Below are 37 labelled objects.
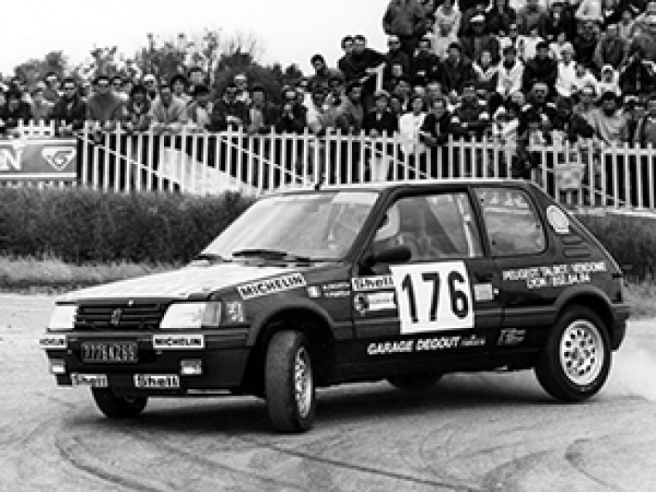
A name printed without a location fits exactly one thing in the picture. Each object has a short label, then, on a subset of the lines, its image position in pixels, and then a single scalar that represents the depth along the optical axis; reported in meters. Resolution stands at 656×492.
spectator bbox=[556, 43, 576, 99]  20.91
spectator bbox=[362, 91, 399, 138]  20.27
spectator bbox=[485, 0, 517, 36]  22.27
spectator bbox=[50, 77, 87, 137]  20.48
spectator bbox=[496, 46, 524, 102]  20.80
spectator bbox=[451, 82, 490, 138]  20.22
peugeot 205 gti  8.06
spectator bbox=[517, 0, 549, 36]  22.44
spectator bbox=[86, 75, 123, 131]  20.53
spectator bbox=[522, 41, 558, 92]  20.75
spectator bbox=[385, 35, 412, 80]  21.62
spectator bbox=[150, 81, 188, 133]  20.42
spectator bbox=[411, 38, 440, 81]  21.42
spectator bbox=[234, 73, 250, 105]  20.47
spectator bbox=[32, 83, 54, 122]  20.95
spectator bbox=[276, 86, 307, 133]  20.44
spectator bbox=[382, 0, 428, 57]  22.22
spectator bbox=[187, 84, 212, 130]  20.52
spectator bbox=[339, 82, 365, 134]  20.44
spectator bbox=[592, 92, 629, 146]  20.59
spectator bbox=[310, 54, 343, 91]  21.19
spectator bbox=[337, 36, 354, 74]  21.86
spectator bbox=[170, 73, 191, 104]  20.56
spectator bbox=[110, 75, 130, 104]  20.70
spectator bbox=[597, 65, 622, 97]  21.03
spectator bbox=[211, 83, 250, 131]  20.39
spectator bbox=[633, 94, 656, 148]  20.48
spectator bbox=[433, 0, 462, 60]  22.19
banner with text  20.47
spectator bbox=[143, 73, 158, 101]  20.86
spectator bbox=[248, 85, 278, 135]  20.45
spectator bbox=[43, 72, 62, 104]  21.60
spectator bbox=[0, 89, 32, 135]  20.72
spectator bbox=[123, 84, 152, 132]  20.47
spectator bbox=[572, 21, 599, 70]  21.95
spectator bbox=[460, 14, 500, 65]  21.69
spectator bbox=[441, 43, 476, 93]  21.23
